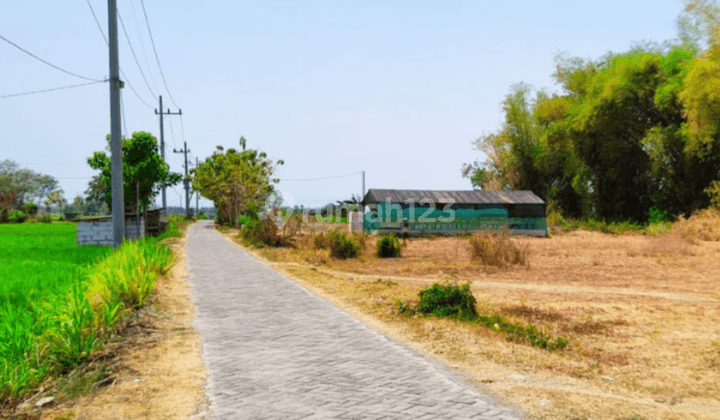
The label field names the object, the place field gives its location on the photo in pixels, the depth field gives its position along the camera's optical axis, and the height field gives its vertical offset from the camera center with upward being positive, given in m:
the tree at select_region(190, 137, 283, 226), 51.62 +4.22
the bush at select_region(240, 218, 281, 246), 26.41 -0.52
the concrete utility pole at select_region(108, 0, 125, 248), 14.38 +2.41
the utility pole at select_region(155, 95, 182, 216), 43.38 +6.57
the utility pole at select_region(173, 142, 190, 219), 71.81 +4.40
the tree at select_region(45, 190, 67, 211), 106.81 +5.63
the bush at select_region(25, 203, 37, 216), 68.84 +2.53
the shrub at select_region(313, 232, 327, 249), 23.33 -0.84
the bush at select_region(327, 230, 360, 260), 21.33 -0.99
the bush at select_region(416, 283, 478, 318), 9.45 -1.45
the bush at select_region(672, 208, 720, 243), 27.10 -0.89
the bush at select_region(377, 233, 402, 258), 22.22 -1.18
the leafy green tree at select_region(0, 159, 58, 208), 100.45 +9.53
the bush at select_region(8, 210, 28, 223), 60.43 +1.34
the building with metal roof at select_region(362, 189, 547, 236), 39.81 +0.42
